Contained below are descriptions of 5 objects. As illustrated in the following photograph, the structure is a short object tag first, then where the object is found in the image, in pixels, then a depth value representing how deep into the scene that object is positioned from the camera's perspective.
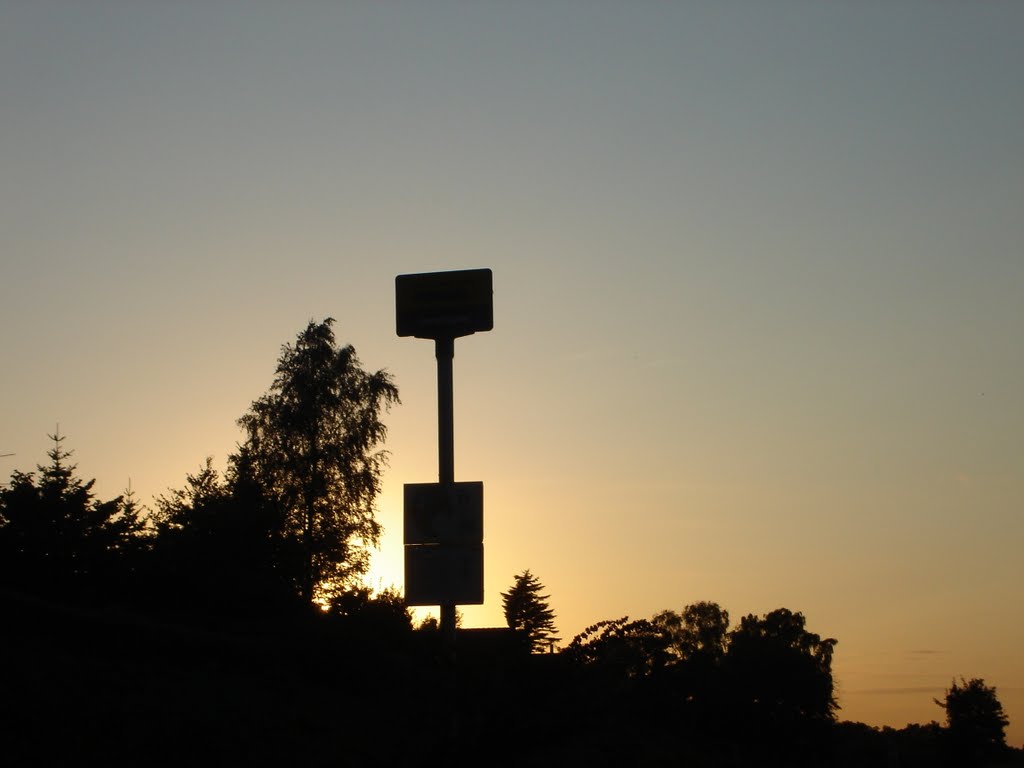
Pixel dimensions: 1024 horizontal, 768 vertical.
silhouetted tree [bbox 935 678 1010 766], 77.38
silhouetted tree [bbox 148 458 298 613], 23.84
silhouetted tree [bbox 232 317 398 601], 42.44
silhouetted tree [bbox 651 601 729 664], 86.06
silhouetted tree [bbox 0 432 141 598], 22.20
